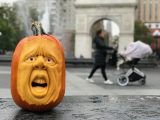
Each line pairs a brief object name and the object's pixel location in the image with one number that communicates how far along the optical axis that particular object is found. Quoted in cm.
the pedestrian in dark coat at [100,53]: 717
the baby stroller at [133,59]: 711
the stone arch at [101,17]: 1960
